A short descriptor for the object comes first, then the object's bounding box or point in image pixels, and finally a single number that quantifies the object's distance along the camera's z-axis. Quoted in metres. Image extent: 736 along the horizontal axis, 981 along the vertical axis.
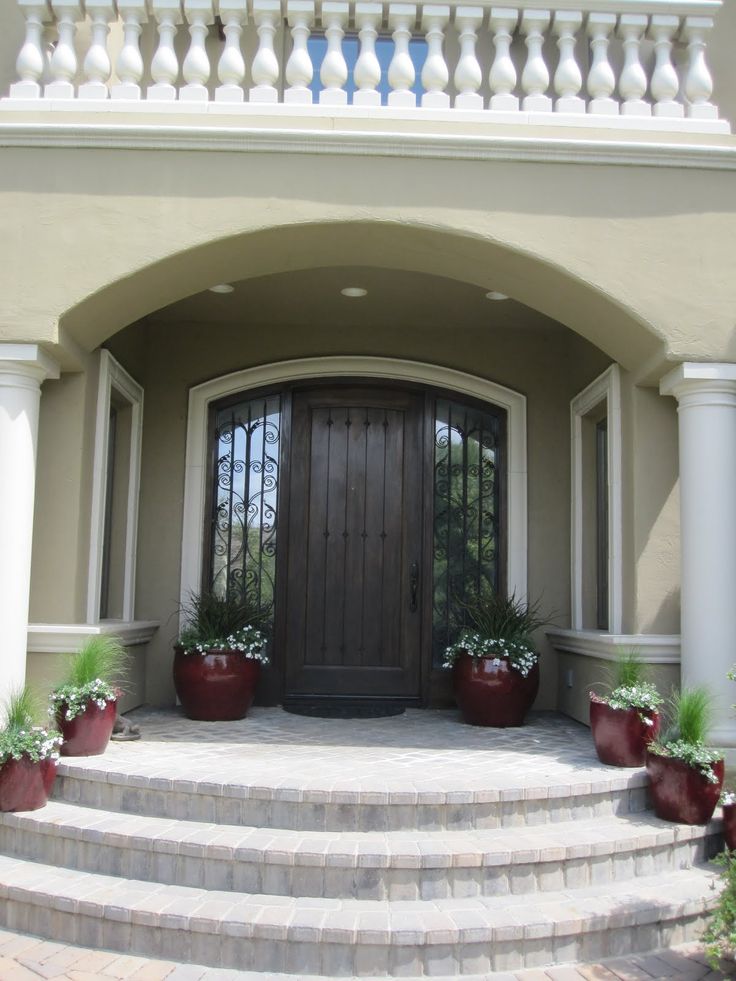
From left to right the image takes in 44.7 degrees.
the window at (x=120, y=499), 6.53
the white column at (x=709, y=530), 4.95
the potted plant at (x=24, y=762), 4.25
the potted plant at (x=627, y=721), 4.71
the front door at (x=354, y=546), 7.14
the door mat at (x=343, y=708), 6.54
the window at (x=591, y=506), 6.46
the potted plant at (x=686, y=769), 4.27
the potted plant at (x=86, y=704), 4.70
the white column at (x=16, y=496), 4.90
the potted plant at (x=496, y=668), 6.03
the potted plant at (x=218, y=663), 6.08
